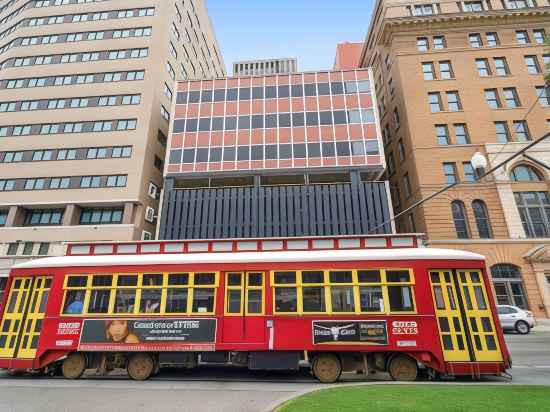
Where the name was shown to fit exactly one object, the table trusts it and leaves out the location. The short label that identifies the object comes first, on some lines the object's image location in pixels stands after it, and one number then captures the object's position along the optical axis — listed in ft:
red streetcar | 26.76
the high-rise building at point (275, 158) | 91.76
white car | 56.95
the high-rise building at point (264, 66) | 362.12
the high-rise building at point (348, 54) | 242.47
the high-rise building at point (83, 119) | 93.45
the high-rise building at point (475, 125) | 82.53
